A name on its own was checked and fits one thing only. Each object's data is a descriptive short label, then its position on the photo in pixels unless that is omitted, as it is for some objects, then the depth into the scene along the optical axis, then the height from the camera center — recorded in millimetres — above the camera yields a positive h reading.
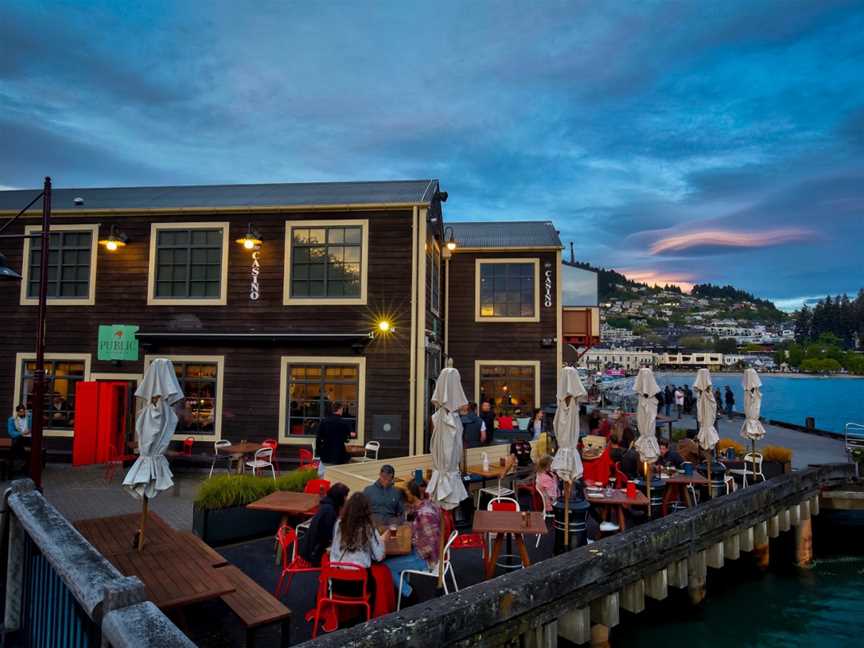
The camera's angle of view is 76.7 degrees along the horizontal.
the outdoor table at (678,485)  10625 -2401
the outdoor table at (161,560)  5000 -2121
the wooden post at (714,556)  9836 -3403
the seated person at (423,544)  6332 -2085
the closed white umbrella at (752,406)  12898 -896
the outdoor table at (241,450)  12819 -2072
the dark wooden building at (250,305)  14805 +1607
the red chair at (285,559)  6156 -2300
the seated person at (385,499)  7355 -1829
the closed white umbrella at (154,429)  6539 -830
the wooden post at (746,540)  10955 -3441
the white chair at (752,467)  13258 -2418
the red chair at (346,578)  5504 -2213
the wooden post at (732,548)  10485 -3453
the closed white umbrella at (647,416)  10195 -971
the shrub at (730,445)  14906 -2160
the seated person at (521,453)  12555 -2012
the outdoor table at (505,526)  6873 -2069
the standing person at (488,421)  15109 -1557
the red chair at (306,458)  13034 -2267
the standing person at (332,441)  11797 -1677
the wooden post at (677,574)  8867 -3375
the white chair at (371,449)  13688 -2137
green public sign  15594 +535
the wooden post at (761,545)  11289 -3679
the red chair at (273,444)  14093 -2135
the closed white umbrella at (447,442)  7102 -1048
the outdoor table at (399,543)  6473 -2148
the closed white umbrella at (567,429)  8352 -1021
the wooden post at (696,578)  9289 -3592
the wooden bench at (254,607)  4945 -2316
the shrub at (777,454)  13695 -2149
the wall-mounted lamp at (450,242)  16516 +3760
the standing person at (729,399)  27823 -1595
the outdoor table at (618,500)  8816 -2163
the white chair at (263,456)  14030 -2414
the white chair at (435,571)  6182 -2427
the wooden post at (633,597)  8070 -3396
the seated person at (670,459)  11883 -2006
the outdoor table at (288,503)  7799 -2078
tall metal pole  8844 -278
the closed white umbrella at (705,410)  11625 -937
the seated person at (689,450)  13891 -2134
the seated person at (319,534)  6074 -1896
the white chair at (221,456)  13661 -2415
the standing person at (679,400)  27762 -1686
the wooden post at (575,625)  6973 -3331
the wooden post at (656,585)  8461 -3374
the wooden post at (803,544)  12324 -3953
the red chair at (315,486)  9225 -2083
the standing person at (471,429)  11727 -1389
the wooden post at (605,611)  7422 -3320
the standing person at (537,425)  16109 -1740
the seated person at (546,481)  9406 -2004
